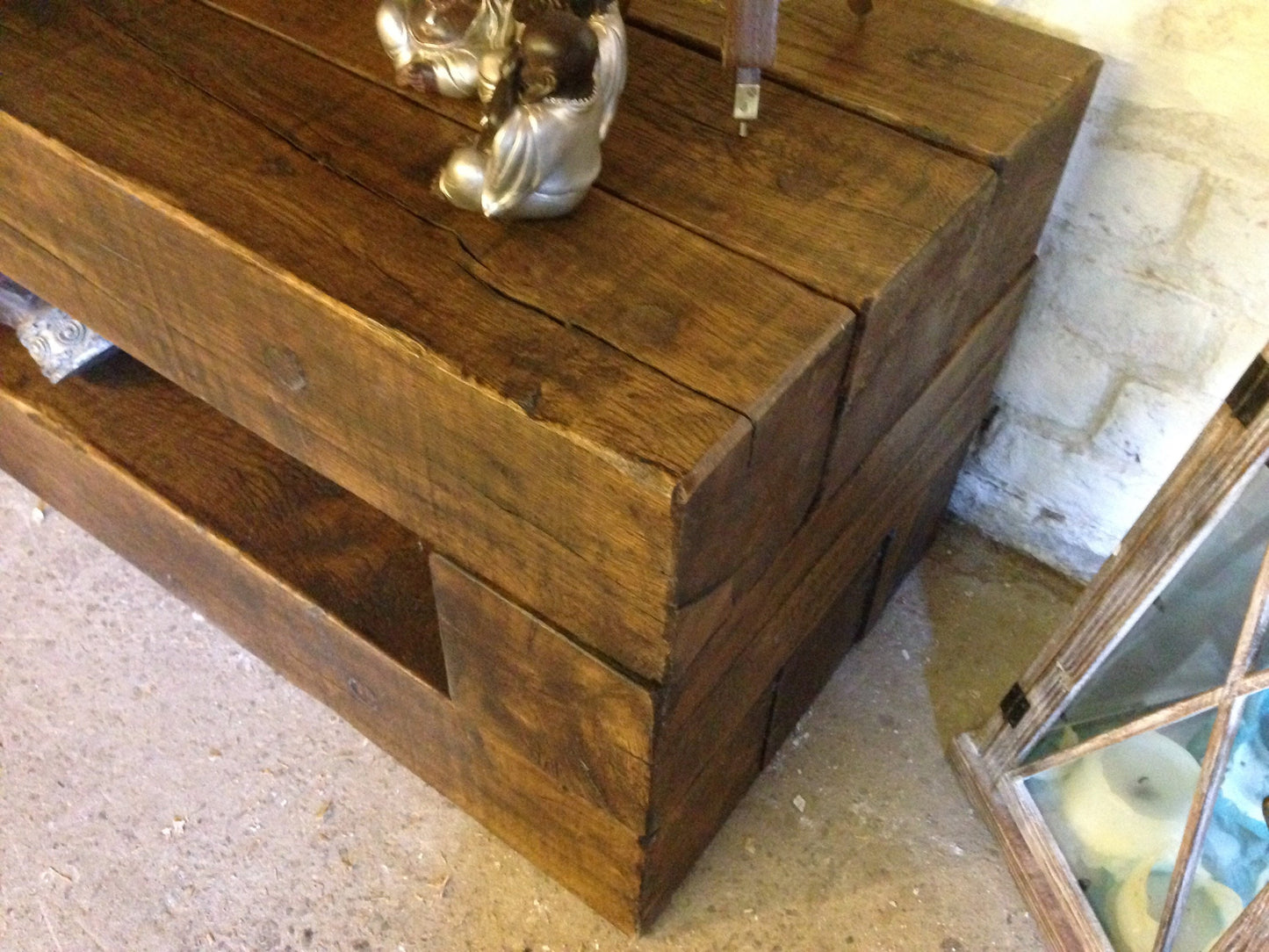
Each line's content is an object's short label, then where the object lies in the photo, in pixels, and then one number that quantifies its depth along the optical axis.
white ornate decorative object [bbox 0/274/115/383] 1.20
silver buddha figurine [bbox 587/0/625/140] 0.75
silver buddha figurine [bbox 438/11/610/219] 0.68
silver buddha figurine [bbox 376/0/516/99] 0.84
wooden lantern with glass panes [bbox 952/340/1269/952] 0.82
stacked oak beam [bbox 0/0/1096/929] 0.69
